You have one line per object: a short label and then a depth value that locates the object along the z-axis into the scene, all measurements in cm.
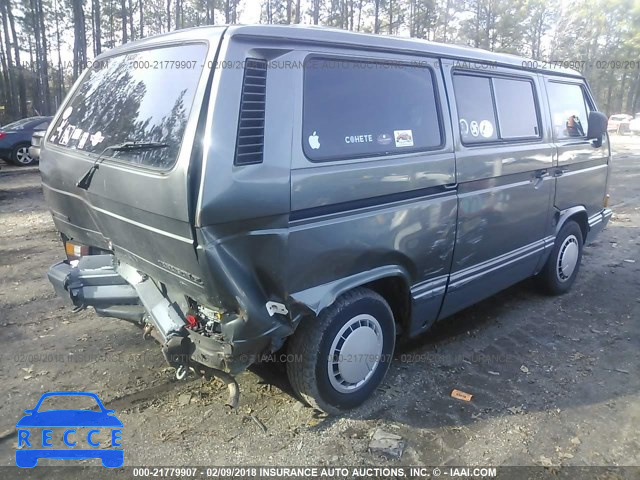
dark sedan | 1399
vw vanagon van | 233
